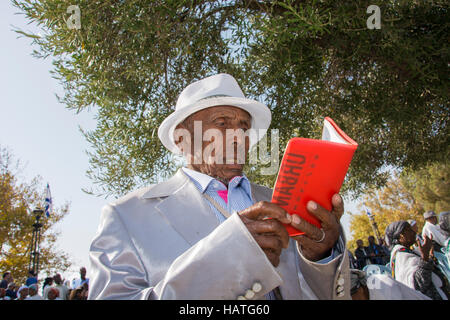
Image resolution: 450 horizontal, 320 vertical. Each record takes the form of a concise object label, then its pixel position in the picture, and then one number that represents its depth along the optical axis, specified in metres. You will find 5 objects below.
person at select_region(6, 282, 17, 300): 10.09
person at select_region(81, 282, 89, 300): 9.44
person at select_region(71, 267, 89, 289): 10.40
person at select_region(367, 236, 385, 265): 10.95
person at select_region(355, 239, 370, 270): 10.93
